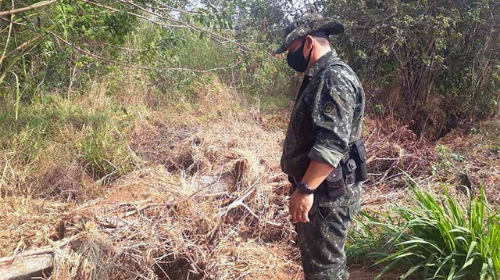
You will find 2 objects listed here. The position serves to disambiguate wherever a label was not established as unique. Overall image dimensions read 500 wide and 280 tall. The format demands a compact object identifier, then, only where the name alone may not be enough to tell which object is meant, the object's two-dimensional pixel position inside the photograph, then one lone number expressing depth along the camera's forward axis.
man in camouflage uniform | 1.83
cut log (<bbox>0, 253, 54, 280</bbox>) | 2.53
